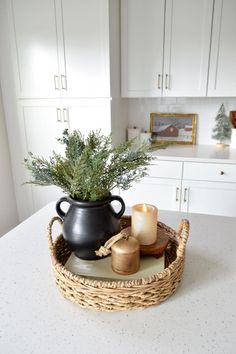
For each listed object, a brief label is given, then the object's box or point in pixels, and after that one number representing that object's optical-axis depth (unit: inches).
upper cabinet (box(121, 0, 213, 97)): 79.7
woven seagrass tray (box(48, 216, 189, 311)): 22.9
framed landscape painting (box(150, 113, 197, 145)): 99.8
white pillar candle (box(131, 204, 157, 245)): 29.1
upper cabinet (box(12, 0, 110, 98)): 75.4
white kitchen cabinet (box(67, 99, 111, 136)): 81.1
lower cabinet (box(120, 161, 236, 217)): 80.9
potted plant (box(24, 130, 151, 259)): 26.3
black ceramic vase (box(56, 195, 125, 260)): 27.2
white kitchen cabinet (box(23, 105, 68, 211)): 86.6
